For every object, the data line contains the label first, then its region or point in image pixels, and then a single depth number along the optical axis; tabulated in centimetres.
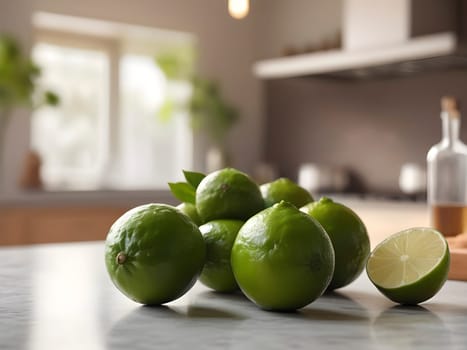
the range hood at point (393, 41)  376
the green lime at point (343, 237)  93
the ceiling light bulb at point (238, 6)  194
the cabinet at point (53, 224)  394
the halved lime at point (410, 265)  86
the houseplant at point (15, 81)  401
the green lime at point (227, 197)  95
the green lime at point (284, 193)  101
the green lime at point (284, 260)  79
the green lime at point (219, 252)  90
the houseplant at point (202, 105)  501
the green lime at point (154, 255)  82
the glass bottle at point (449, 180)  155
